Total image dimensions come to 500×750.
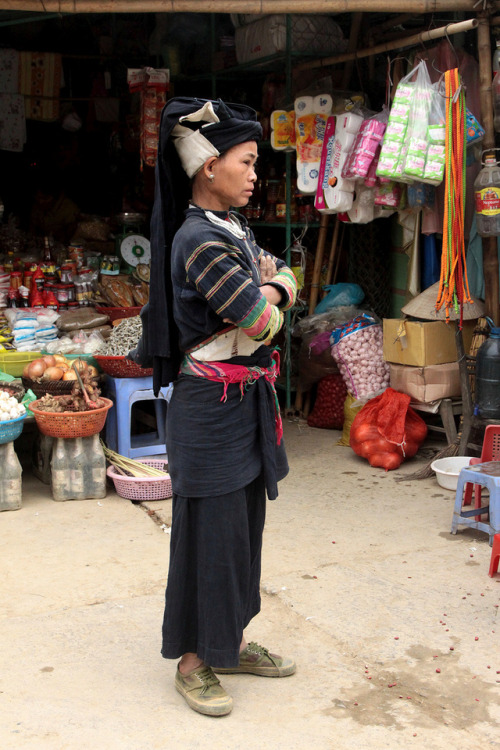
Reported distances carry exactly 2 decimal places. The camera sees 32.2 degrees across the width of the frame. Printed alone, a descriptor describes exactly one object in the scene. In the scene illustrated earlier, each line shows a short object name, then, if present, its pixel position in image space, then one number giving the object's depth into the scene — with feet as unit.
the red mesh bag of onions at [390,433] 17.79
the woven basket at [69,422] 15.72
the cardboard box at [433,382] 17.67
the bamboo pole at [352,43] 19.36
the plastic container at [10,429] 15.24
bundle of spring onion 16.46
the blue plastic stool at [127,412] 17.40
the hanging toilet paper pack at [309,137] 18.78
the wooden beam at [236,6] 14.93
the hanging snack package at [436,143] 15.35
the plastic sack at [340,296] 21.17
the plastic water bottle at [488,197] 15.19
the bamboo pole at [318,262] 20.92
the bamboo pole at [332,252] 21.02
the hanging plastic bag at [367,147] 16.71
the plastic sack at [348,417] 19.58
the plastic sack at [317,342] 20.39
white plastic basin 16.43
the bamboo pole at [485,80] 15.29
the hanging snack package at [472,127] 15.43
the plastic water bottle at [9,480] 15.58
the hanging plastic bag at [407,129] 15.46
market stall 15.61
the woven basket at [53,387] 16.74
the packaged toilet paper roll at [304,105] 18.76
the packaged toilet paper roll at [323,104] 18.56
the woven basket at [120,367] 17.19
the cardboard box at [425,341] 17.69
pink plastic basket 16.06
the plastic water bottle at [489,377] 15.61
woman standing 8.66
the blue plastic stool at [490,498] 13.61
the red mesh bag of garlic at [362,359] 19.56
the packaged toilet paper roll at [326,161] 18.35
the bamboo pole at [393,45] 15.23
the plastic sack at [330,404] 20.58
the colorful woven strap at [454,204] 15.10
